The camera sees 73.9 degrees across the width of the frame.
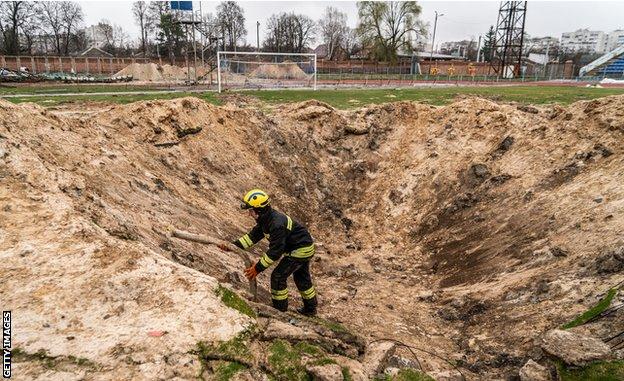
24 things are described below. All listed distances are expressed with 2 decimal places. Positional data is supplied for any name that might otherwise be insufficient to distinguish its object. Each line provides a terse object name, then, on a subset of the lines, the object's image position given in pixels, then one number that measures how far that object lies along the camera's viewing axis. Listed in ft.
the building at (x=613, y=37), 447.83
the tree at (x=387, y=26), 182.91
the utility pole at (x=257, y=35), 219.41
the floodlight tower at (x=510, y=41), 157.57
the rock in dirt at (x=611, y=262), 19.13
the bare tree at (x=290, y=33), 230.48
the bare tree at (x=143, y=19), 228.02
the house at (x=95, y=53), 223.71
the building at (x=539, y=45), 288.10
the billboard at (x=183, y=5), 102.27
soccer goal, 84.89
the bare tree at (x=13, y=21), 167.94
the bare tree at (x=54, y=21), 199.12
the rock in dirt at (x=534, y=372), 14.65
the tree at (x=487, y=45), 251.97
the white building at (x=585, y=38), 553.27
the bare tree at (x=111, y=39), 247.50
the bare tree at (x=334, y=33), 257.96
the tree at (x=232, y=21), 231.38
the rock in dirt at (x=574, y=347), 14.32
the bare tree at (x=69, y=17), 209.56
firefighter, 19.38
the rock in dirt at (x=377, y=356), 15.39
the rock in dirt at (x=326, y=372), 13.35
